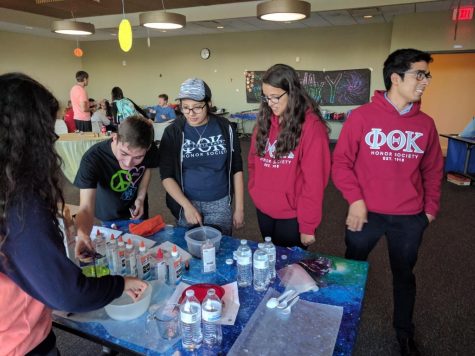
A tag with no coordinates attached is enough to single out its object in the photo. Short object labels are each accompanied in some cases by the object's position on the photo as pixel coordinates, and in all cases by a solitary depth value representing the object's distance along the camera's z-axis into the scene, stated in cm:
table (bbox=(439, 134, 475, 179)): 505
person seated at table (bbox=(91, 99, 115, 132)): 636
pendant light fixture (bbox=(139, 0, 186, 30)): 391
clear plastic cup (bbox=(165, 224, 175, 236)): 172
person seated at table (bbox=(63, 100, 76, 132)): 701
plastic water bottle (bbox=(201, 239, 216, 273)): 133
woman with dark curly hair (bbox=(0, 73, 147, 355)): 73
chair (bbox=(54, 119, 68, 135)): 531
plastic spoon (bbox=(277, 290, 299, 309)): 113
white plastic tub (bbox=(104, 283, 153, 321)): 108
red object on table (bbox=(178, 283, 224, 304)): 114
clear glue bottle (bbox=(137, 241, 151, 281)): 133
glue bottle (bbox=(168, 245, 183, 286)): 130
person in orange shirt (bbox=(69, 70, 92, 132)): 618
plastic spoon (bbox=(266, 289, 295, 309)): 113
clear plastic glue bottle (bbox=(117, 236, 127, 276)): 137
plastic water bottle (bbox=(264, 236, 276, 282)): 132
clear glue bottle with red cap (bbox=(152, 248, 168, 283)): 130
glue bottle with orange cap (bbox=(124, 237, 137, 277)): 135
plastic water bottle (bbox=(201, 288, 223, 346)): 98
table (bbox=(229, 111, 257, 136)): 874
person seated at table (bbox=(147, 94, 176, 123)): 772
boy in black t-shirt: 152
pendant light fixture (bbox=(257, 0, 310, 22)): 359
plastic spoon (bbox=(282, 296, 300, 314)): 112
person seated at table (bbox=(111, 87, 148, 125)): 568
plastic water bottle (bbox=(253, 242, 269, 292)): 124
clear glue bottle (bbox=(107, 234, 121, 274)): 136
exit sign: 570
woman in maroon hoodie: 154
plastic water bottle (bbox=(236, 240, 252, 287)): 127
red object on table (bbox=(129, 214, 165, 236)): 168
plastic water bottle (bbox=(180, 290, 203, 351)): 96
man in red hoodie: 154
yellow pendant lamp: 377
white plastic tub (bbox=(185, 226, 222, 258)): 148
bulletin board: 787
